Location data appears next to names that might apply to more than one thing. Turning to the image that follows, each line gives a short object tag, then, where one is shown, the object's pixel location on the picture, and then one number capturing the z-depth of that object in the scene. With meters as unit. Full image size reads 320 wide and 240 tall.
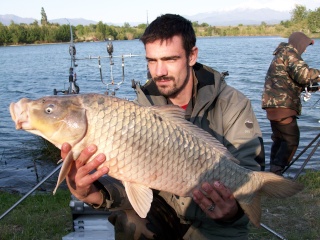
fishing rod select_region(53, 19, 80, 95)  4.92
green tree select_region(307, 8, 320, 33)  45.56
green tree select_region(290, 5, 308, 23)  48.67
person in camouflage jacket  4.65
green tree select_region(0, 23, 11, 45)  49.81
